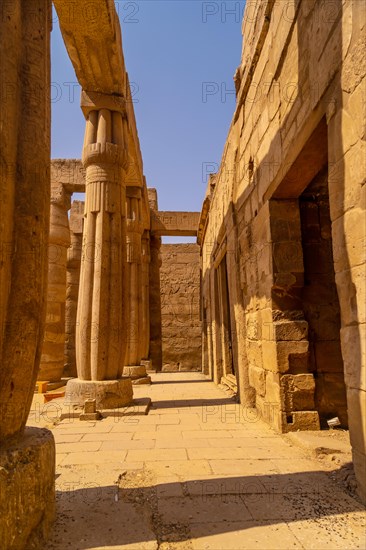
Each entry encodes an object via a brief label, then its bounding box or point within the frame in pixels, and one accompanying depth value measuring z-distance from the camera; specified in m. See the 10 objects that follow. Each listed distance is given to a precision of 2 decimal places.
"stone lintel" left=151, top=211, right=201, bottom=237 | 13.41
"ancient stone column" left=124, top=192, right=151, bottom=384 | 9.36
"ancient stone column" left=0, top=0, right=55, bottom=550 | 1.84
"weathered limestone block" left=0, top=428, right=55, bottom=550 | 1.69
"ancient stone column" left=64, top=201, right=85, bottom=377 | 12.19
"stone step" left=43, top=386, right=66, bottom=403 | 7.76
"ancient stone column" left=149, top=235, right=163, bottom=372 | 13.94
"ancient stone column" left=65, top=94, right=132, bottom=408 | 5.41
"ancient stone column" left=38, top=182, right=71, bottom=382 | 10.01
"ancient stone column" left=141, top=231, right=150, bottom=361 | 10.65
